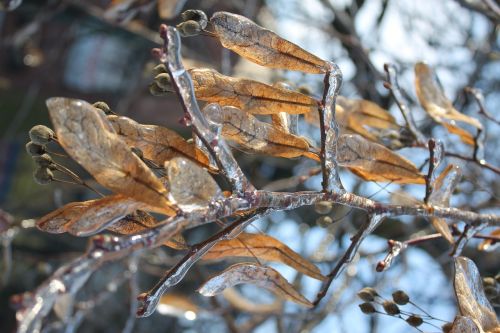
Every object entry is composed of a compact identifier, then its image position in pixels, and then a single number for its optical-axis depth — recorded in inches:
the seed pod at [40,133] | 22.5
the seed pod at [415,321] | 24.7
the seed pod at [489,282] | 26.0
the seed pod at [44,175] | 22.8
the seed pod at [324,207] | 24.2
